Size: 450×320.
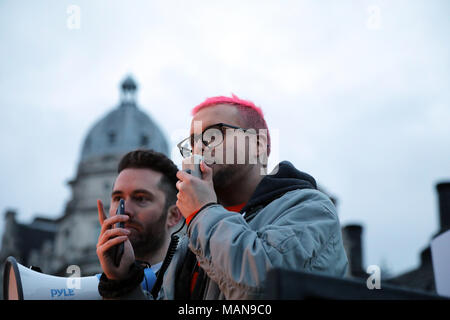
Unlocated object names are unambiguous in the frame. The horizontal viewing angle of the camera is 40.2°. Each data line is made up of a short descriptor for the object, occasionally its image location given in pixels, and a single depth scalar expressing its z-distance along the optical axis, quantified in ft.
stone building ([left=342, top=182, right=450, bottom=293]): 73.77
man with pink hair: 6.48
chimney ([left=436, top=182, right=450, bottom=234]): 73.10
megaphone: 8.57
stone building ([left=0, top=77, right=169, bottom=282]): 157.89
